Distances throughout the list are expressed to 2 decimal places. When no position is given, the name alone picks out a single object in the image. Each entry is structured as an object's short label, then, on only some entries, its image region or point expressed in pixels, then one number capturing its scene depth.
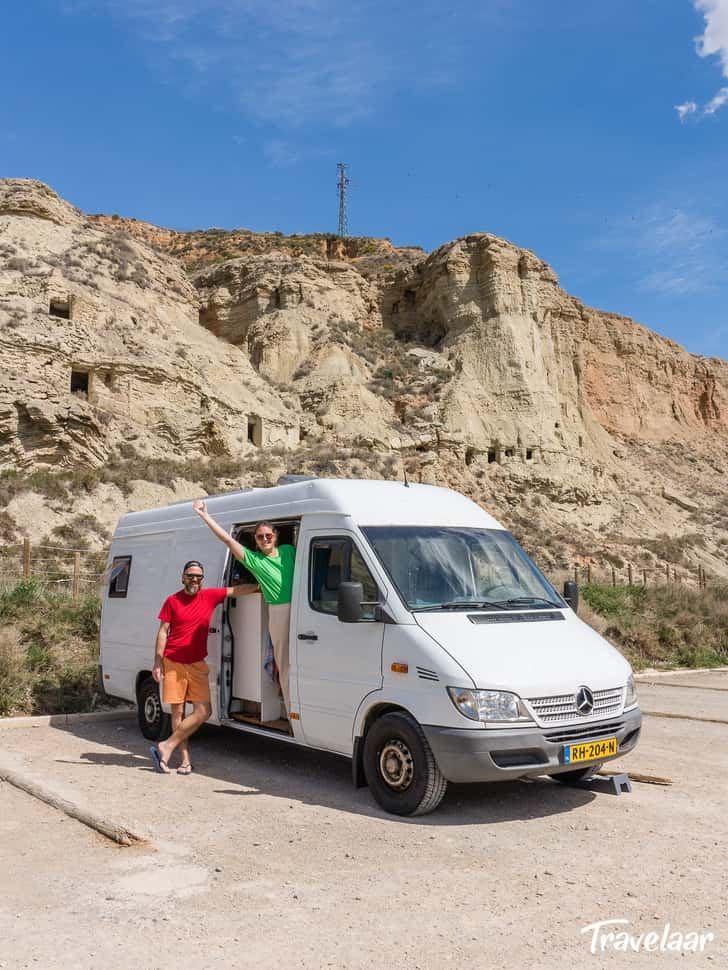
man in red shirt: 7.39
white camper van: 5.71
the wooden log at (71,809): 5.43
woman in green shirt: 7.11
